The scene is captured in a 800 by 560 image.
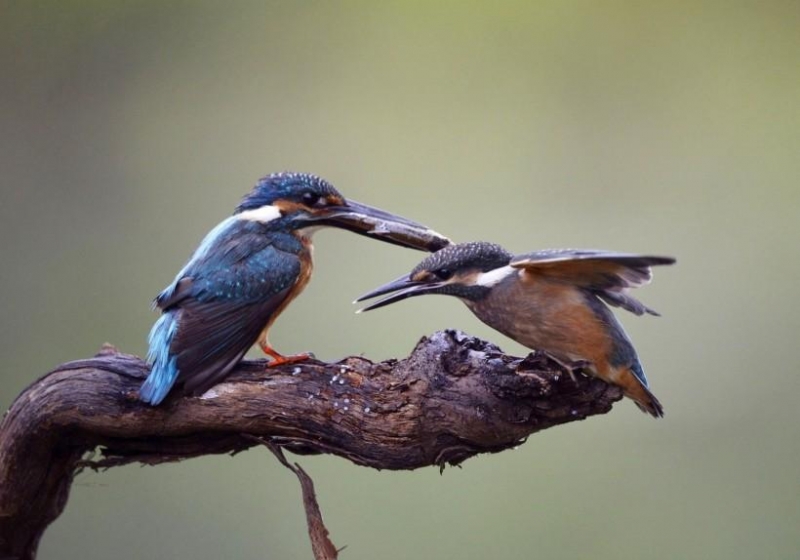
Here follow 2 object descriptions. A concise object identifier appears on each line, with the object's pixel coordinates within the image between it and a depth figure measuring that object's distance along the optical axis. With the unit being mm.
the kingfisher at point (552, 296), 4947
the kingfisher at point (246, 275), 4973
